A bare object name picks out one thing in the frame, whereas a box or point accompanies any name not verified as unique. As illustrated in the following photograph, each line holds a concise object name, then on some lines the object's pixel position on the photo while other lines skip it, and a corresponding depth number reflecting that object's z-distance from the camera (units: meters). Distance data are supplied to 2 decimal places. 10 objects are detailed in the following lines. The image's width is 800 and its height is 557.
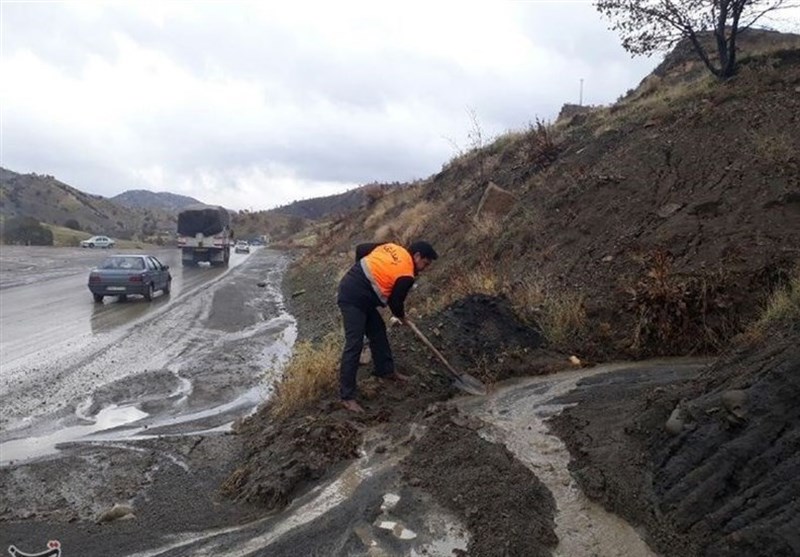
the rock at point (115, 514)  5.81
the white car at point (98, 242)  59.69
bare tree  17.31
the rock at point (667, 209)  11.43
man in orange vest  7.42
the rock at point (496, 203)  17.30
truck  39.91
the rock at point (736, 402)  4.50
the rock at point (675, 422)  4.92
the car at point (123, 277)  20.61
